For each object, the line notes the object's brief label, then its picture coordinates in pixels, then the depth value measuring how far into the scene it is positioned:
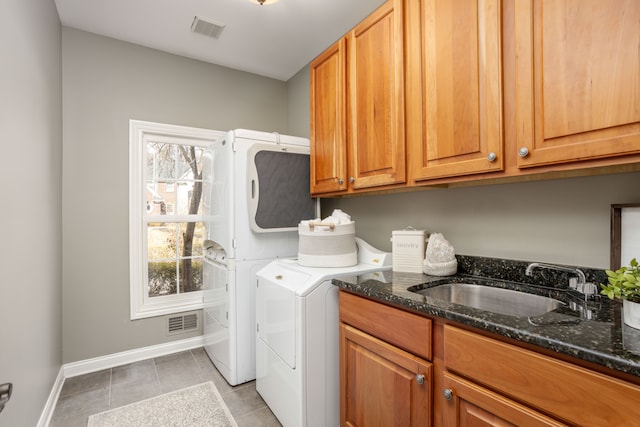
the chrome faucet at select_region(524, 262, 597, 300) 1.21
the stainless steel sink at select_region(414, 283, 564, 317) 1.36
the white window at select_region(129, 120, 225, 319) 2.76
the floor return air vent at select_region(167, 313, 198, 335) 2.90
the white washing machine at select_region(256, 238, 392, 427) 1.65
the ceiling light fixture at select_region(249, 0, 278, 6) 2.15
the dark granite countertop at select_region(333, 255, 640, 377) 0.78
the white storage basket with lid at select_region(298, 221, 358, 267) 1.96
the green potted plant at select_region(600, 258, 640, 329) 0.84
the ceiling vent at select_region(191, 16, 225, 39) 2.43
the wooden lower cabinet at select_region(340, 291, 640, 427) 0.78
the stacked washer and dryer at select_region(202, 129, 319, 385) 2.29
